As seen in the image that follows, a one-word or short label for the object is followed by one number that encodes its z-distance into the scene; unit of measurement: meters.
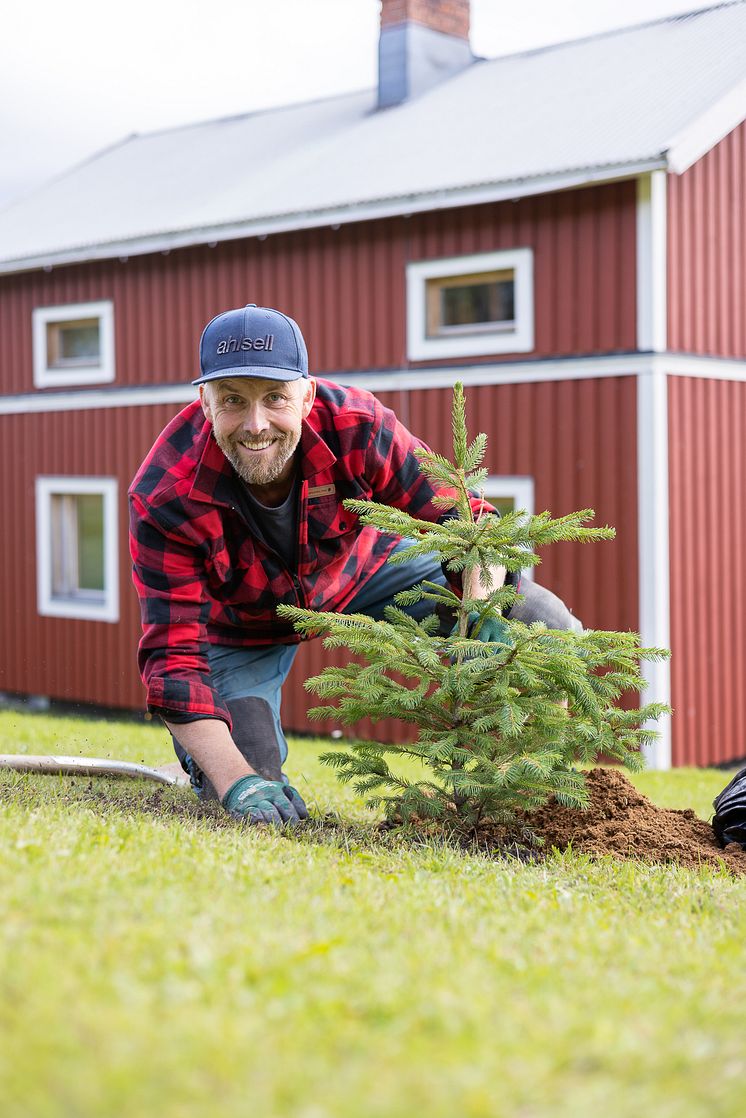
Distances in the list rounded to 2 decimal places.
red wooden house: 11.41
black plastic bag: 5.31
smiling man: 4.82
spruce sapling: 4.77
